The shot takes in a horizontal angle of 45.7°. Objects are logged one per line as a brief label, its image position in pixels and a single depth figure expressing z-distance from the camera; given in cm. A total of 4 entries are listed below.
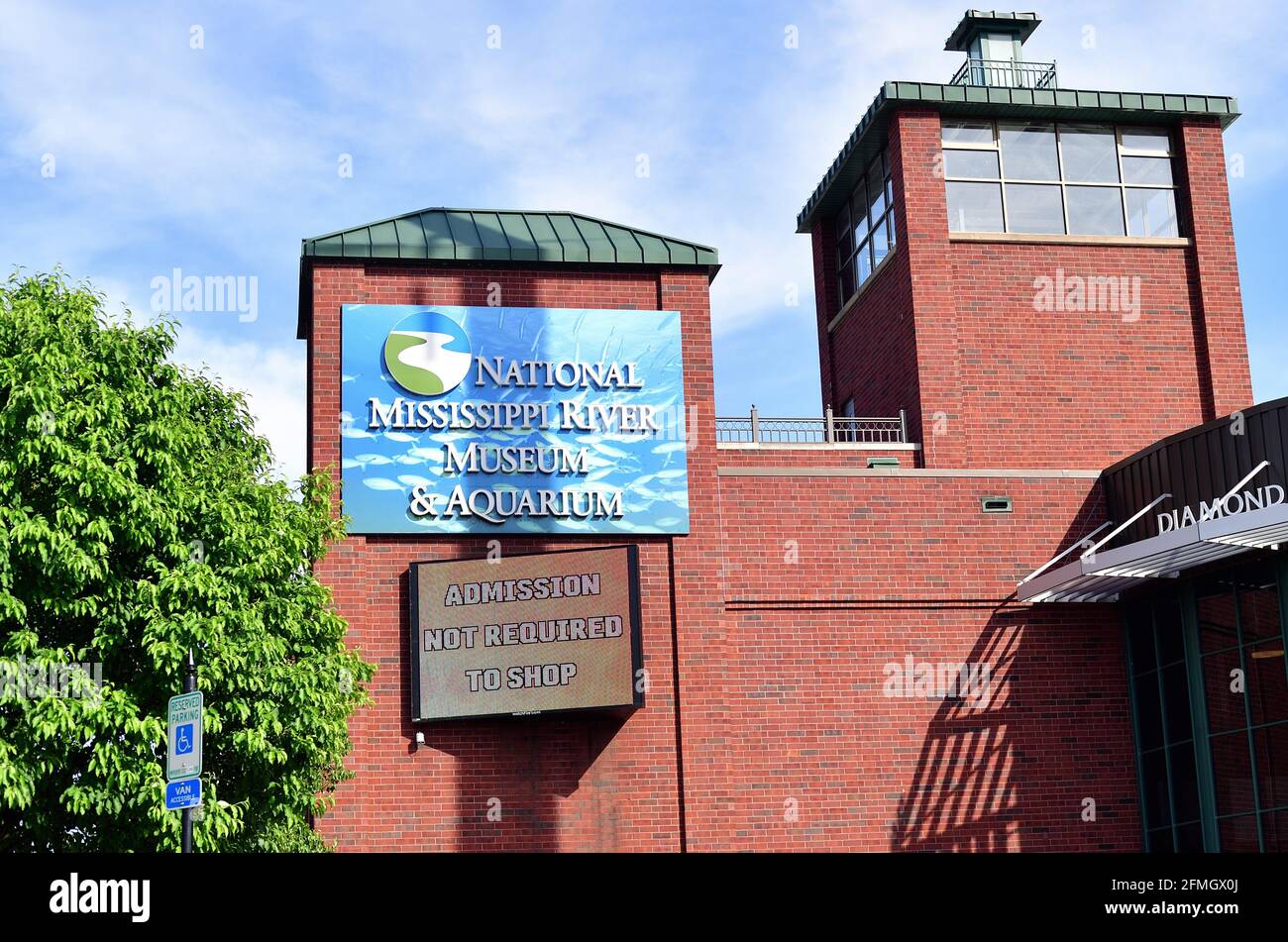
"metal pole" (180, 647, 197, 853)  1470
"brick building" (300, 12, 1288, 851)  2181
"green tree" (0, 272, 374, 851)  1573
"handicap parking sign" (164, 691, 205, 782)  1452
